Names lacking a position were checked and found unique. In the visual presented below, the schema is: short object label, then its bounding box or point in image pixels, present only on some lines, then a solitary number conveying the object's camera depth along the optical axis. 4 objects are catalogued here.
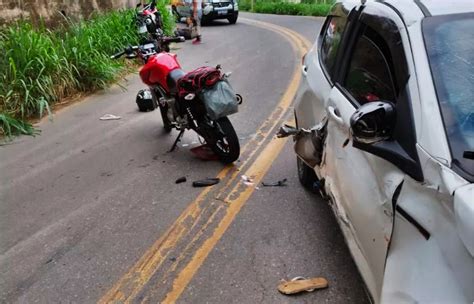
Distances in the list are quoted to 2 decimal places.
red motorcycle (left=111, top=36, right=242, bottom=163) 5.79
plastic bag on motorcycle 5.71
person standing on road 16.31
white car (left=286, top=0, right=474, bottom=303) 2.00
